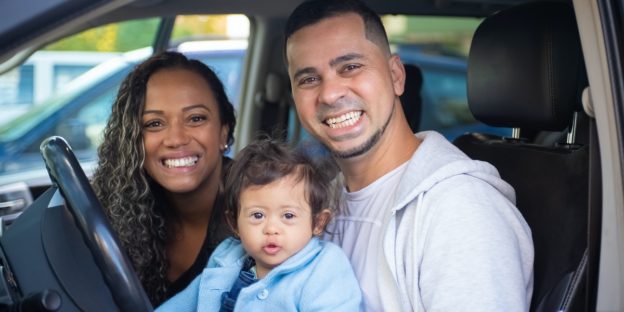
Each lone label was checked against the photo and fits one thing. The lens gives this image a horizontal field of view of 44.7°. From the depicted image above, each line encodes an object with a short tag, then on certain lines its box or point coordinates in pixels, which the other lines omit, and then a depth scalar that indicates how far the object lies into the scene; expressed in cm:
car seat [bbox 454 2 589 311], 199
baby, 193
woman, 246
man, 172
